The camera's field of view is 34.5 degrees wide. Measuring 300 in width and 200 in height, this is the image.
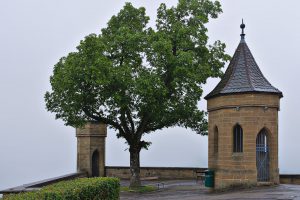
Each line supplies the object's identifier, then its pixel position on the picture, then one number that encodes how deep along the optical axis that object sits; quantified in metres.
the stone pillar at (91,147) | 33.03
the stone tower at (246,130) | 20.73
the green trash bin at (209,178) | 22.03
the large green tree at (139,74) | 24.25
